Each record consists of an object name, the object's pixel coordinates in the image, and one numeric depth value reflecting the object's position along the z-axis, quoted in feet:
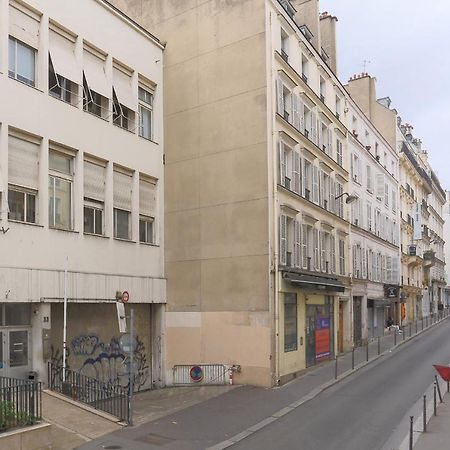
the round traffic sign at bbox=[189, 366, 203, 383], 68.49
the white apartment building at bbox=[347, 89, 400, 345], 106.63
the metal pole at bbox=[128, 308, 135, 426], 45.36
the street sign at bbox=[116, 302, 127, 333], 46.26
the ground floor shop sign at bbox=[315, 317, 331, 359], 83.10
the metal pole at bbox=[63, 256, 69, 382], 54.01
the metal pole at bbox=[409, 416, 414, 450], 34.60
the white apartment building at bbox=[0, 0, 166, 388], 52.80
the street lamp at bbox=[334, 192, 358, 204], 94.84
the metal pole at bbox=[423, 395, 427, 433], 40.64
